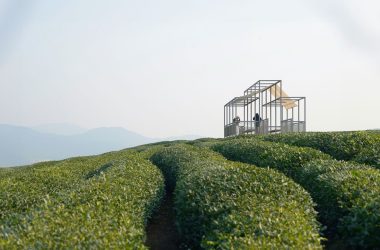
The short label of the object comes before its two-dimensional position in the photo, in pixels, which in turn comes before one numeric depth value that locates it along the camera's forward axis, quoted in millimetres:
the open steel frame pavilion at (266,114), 32688
